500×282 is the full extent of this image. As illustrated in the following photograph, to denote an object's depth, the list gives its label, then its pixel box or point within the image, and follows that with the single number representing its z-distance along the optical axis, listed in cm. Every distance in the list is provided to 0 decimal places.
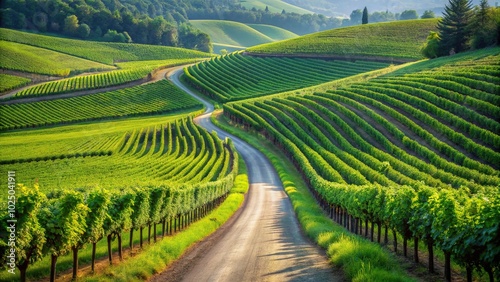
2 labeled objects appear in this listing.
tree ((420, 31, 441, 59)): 10906
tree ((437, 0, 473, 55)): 10169
